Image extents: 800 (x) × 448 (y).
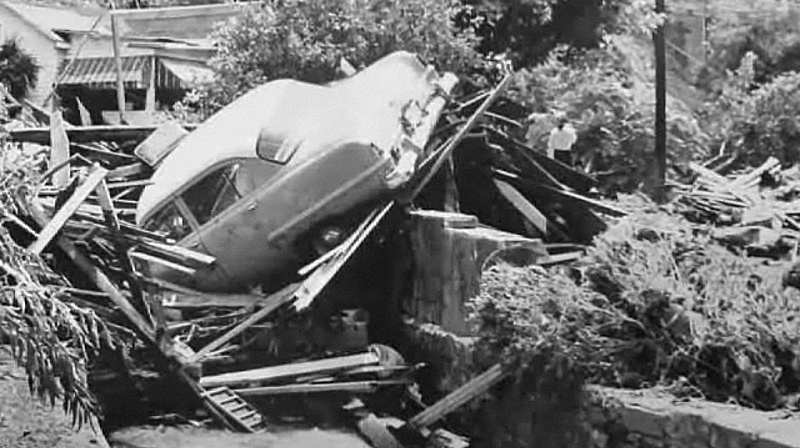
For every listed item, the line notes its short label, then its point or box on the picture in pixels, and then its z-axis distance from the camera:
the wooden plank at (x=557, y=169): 14.59
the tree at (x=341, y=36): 17.97
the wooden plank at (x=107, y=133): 15.12
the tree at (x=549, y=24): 20.48
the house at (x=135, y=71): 26.92
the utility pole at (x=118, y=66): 22.18
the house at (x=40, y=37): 29.58
